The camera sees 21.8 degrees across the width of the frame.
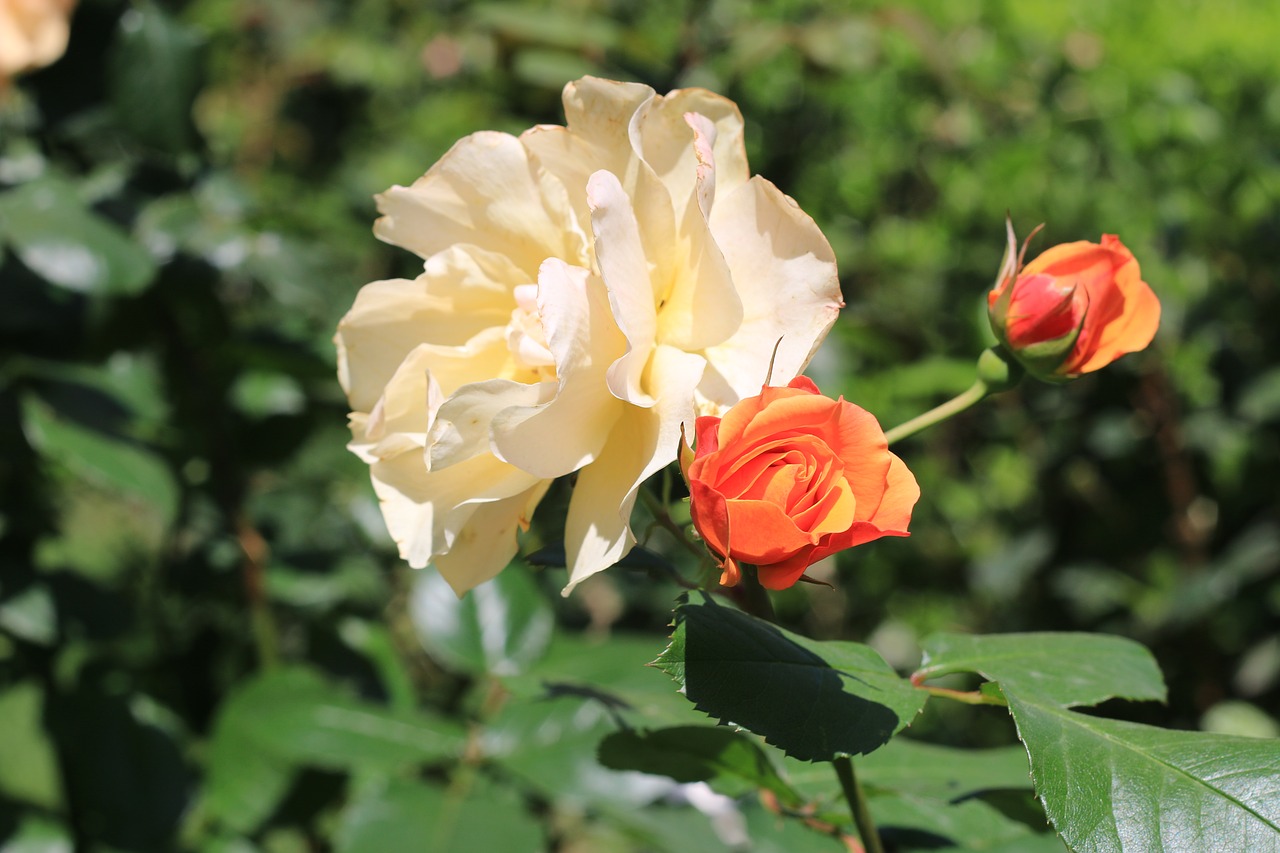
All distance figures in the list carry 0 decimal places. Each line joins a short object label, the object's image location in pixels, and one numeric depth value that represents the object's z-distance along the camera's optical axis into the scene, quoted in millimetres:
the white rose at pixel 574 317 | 680
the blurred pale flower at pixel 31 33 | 1008
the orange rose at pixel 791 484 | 658
